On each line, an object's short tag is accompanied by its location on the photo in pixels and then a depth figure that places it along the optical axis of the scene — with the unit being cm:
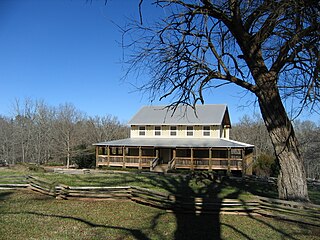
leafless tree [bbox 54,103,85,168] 4359
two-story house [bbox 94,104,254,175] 2923
